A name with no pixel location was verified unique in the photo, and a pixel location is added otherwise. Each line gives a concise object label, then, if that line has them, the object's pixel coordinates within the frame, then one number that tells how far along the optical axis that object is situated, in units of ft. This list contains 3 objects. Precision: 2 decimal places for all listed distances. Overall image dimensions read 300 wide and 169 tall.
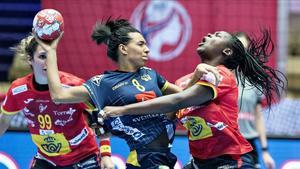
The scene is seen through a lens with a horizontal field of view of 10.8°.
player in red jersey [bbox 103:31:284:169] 34.68
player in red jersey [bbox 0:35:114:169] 39.91
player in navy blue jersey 35.47
